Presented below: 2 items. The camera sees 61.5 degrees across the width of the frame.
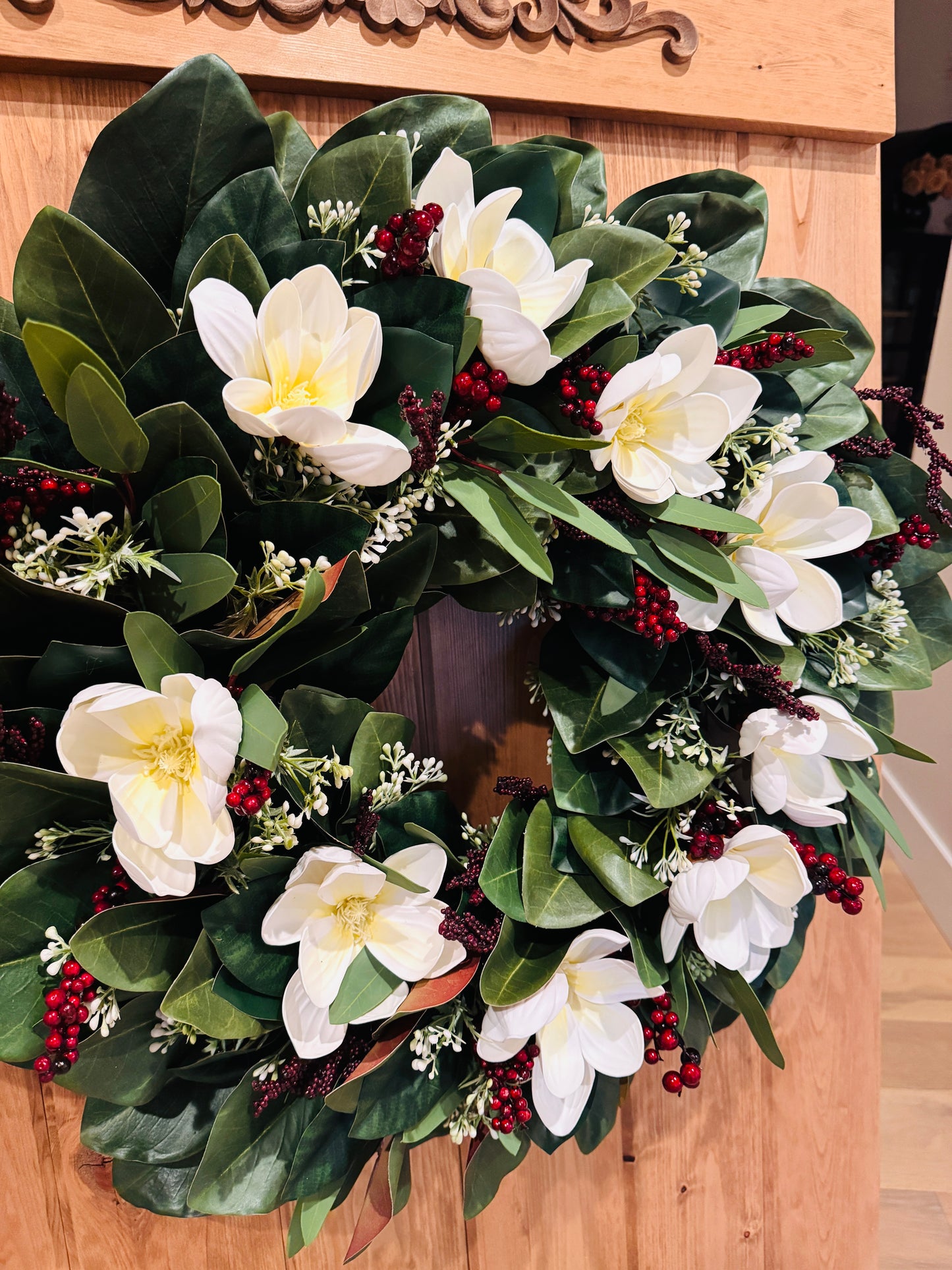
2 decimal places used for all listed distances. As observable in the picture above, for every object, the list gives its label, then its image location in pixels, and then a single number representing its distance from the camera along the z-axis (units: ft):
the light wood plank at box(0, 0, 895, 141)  2.28
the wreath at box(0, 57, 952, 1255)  1.86
